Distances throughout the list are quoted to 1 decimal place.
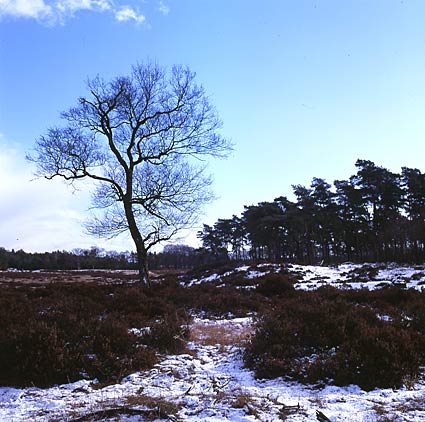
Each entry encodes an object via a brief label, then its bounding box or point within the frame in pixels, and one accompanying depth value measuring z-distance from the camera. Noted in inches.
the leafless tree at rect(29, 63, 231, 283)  547.5
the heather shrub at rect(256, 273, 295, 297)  573.4
